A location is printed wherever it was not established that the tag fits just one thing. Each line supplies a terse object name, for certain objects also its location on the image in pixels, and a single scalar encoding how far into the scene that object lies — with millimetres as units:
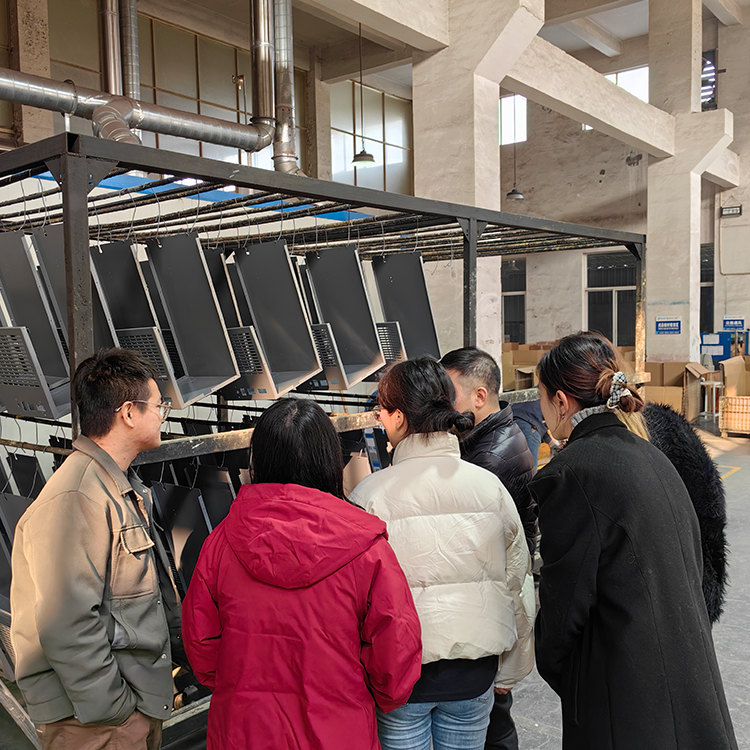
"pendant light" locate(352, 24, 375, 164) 11594
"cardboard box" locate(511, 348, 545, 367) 12812
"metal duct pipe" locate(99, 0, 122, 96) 7734
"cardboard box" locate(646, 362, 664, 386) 11203
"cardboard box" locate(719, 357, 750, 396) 10352
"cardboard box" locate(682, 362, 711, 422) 10789
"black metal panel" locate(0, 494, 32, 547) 2539
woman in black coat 1513
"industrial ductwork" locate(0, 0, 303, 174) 6477
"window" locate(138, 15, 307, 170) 10266
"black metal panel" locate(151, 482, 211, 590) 2734
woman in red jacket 1401
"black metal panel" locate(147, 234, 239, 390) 2764
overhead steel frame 2109
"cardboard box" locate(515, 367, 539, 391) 10531
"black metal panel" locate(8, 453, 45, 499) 2855
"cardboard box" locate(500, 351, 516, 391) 11867
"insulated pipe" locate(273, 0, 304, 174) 7901
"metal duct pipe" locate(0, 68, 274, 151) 6297
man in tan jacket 1685
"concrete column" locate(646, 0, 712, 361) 10828
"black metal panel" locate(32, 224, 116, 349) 2482
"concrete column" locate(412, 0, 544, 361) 6789
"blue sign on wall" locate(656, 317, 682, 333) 11266
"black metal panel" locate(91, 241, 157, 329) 2701
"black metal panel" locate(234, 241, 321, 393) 3059
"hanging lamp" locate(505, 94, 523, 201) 14016
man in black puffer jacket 2209
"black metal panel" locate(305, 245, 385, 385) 3424
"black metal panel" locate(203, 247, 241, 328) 3180
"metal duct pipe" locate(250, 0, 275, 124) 7543
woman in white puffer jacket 1732
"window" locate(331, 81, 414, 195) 13609
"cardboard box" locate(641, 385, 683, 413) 10441
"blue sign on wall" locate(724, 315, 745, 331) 12719
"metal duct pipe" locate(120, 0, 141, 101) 8148
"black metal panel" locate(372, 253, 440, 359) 3861
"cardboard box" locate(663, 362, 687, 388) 10961
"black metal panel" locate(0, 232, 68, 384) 2490
